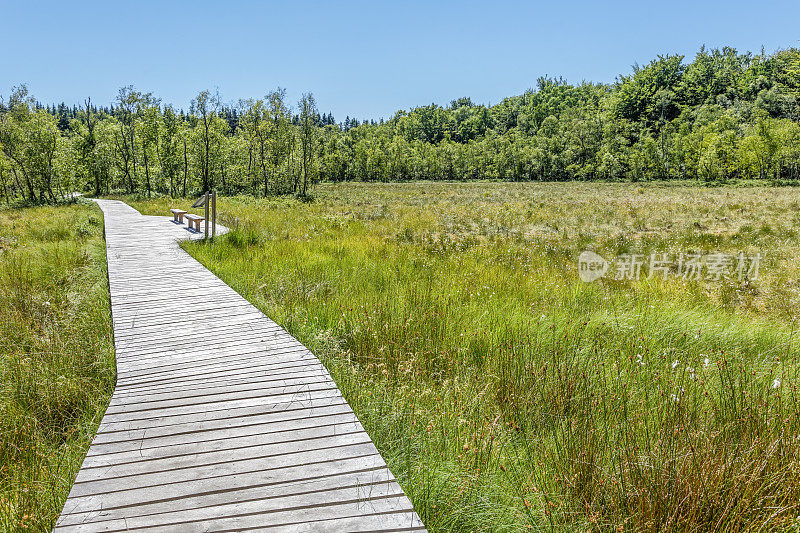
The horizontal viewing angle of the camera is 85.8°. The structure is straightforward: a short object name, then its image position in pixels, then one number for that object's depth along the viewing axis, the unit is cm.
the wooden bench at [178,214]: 1443
